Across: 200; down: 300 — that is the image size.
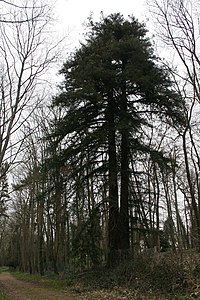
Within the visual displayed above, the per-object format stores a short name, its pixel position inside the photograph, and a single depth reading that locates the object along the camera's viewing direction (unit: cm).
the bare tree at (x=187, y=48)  1347
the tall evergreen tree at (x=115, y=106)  1684
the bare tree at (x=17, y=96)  1266
